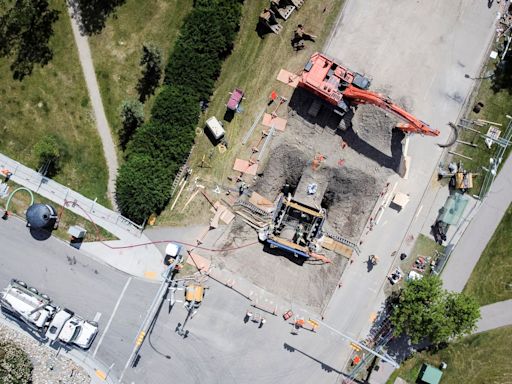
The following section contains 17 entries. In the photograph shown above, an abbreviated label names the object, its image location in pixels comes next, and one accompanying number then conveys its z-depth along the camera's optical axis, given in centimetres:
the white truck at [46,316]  4672
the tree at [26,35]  4688
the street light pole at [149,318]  4759
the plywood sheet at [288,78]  4753
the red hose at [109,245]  4784
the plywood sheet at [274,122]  4781
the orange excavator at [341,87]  4475
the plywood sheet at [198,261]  4791
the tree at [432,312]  4538
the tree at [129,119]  4519
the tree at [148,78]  4632
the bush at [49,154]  4562
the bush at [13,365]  4688
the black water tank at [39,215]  4591
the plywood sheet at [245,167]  4794
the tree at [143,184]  4497
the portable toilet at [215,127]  4662
